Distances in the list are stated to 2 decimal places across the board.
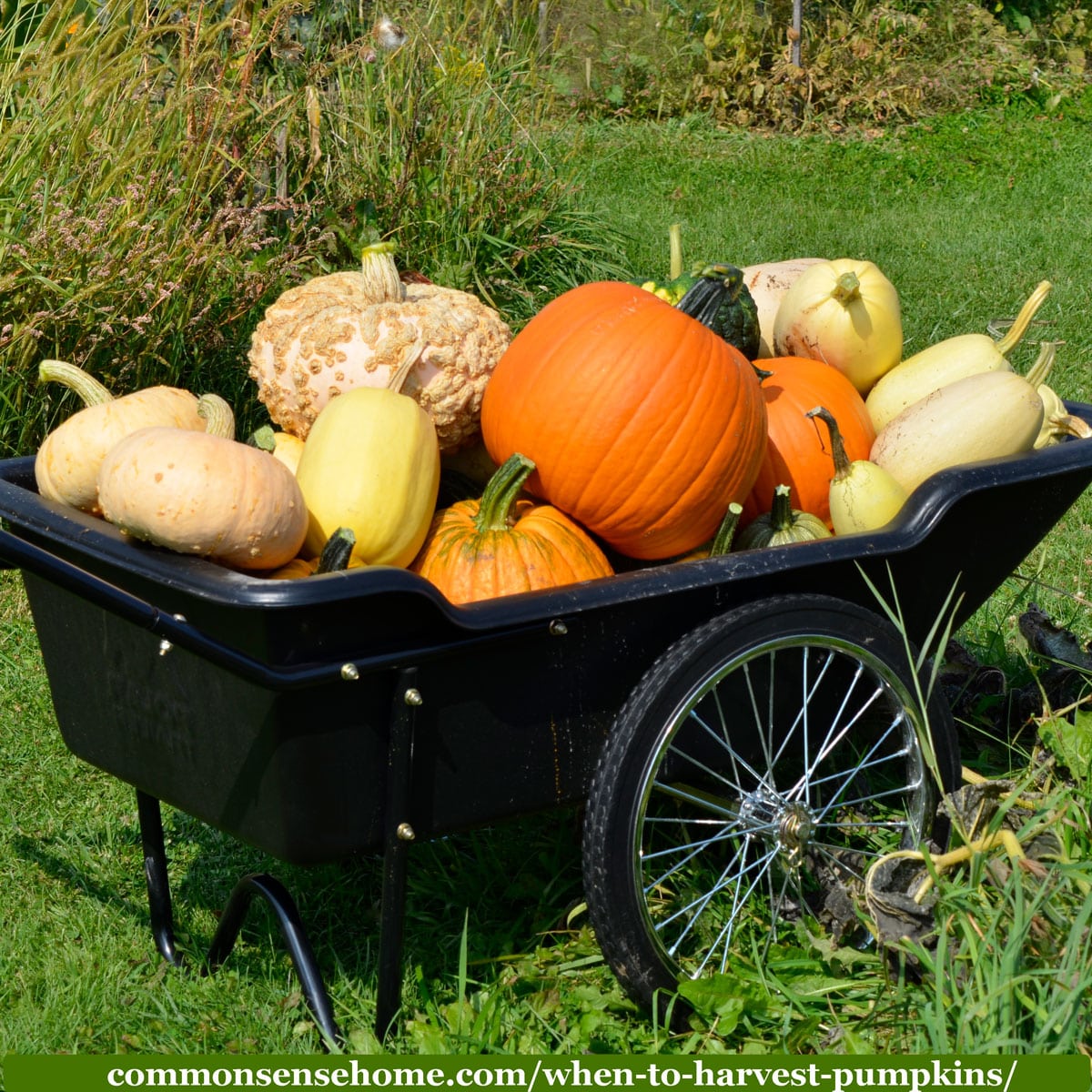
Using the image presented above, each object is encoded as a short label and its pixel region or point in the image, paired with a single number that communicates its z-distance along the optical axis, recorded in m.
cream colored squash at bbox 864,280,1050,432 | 2.50
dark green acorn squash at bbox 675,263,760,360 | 2.38
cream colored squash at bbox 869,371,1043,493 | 2.27
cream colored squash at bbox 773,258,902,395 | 2.56
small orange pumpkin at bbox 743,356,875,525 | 2.40
